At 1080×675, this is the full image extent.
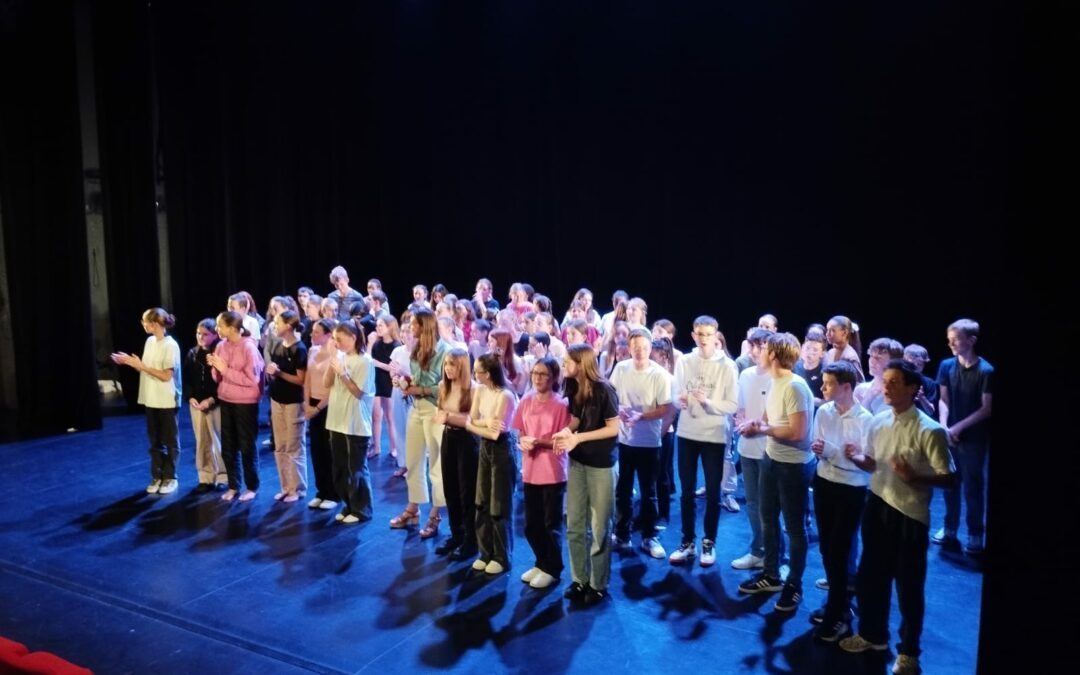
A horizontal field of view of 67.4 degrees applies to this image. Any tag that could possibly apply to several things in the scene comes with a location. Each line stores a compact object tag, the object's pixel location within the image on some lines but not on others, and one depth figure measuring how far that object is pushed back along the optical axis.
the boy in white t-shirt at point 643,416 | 5.62
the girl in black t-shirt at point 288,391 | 6.77
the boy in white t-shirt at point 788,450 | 4.89
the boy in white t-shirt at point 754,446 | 5.37
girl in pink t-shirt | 5.08
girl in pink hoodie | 6.89
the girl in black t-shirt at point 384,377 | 7.55
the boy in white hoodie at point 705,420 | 5.59
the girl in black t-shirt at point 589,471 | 4.98
